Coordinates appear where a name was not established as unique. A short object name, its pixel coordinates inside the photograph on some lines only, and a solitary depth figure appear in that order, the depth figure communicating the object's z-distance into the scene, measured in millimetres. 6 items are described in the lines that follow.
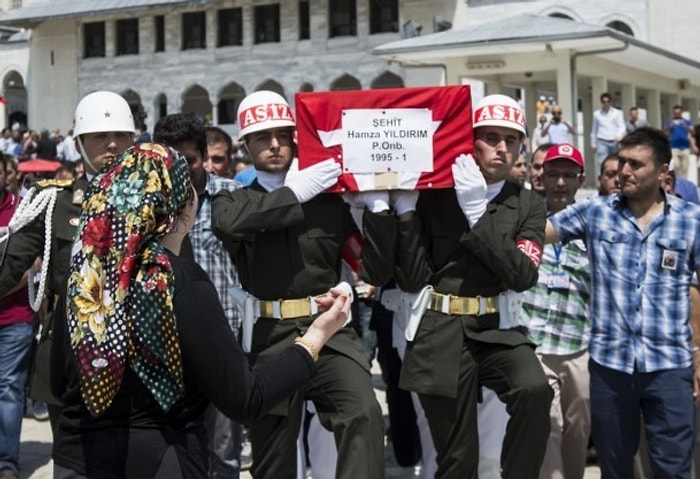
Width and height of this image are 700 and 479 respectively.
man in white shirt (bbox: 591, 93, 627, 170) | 22906
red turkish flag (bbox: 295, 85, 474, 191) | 5020
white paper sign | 5023
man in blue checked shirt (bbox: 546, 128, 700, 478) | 4738
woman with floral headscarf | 2816
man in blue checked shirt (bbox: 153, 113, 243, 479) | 5488
